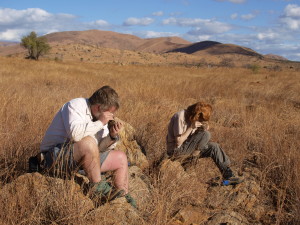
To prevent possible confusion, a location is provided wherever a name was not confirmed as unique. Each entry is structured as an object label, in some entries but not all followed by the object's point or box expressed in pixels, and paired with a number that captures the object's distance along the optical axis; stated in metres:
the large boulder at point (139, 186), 3.34
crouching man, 3.09
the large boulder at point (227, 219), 3.19
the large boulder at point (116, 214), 2.55
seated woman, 4.23
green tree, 36.78
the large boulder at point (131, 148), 4.42
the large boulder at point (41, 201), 2.57
